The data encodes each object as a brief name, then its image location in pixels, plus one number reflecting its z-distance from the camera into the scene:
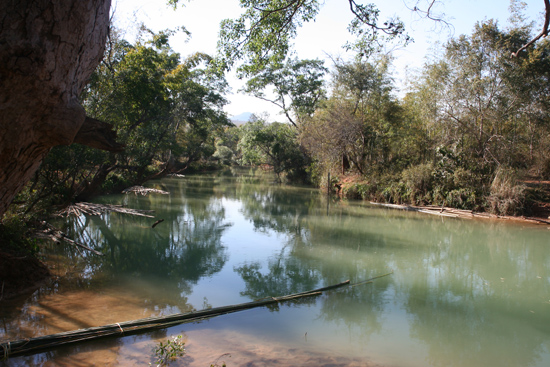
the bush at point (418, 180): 14.65
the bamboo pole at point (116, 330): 3.56
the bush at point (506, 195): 12.47
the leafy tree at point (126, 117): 7.79
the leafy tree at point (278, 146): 25.81
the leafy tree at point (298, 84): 27.06
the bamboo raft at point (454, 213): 12.20
